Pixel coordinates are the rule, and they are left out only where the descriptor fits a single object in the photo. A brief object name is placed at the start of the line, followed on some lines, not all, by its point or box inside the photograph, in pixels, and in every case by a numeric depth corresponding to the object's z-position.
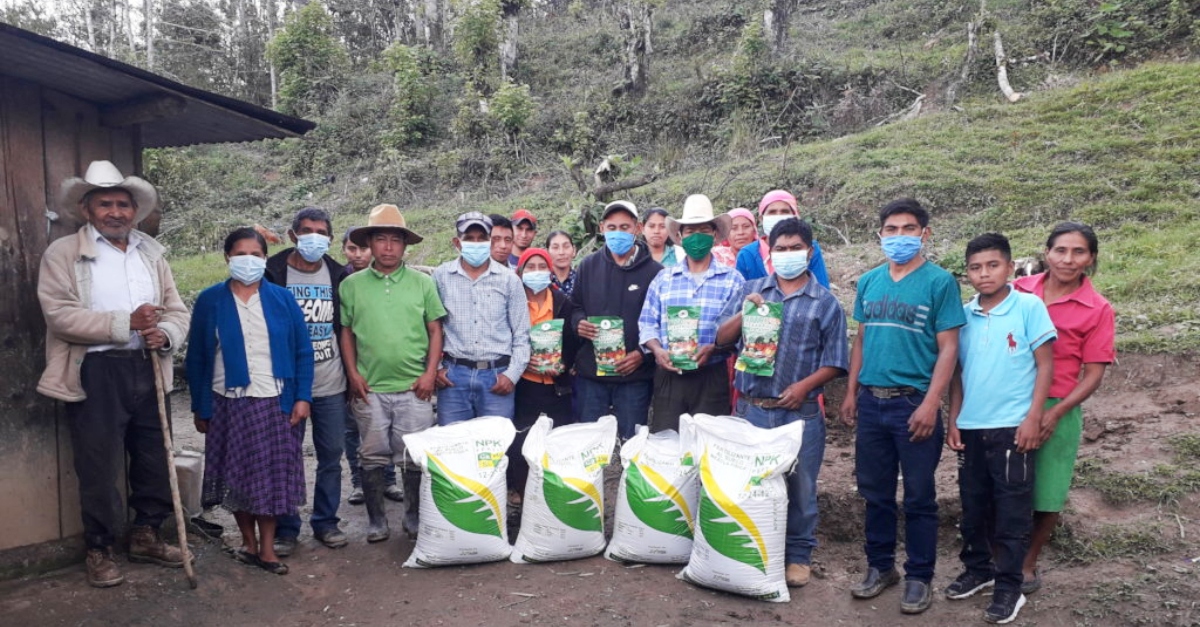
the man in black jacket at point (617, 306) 4.46
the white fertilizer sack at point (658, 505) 3.97
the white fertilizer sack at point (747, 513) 3.62
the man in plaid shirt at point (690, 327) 4.07
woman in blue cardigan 4.02
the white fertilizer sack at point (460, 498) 4.02
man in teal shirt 3.45
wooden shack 3.83
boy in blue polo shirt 3.35
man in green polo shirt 4.39
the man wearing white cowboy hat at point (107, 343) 3.68
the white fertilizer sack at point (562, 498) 4.04
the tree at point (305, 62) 20.45
